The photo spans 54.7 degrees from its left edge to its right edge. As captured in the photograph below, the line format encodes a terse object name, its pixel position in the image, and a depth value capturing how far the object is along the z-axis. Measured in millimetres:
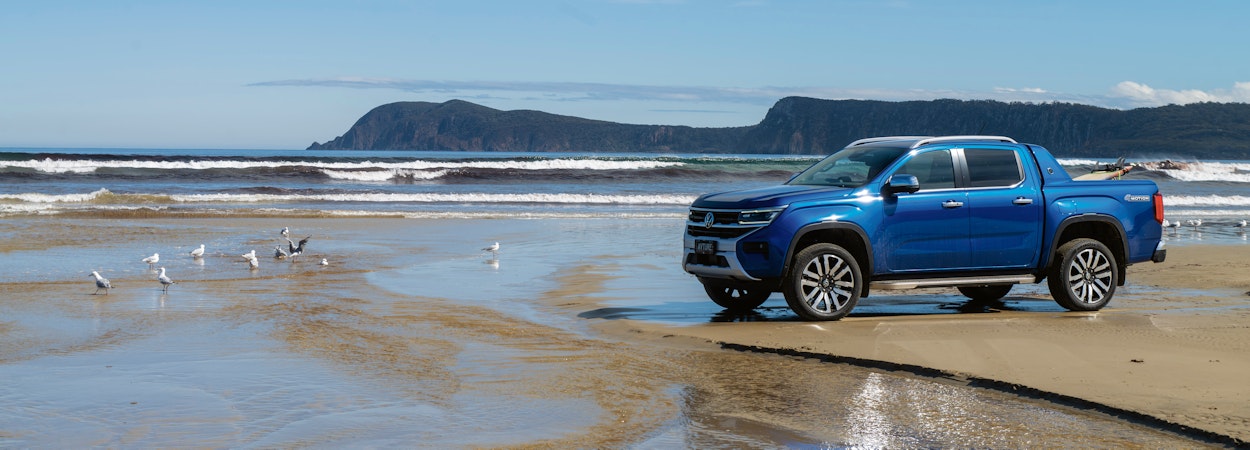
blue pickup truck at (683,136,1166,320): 10383
